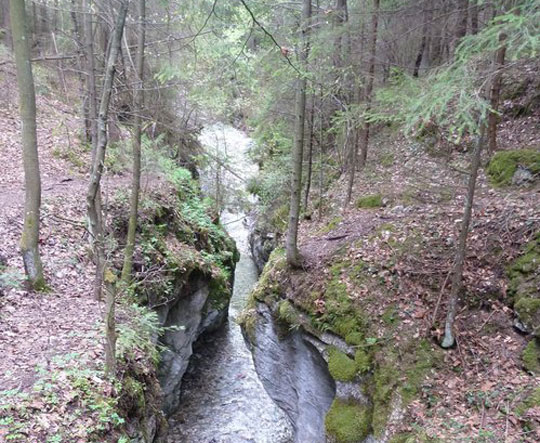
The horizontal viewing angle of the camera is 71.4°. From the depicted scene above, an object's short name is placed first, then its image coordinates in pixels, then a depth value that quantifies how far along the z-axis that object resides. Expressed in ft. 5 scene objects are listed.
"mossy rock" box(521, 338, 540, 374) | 16.99
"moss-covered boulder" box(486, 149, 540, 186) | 25.74
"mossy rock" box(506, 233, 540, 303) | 18.95
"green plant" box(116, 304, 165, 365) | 18.40
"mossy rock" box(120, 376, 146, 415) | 16.24
